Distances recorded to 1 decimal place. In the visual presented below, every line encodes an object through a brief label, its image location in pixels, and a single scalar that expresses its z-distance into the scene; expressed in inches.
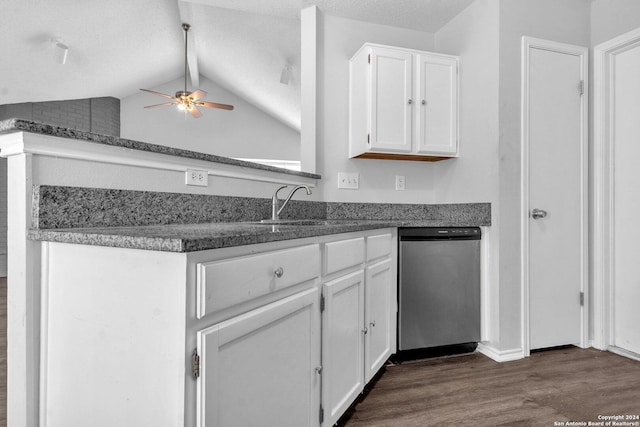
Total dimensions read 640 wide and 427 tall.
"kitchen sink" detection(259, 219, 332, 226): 73.0
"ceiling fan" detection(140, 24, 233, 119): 170.6
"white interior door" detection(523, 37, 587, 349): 90.3
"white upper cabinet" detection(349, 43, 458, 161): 93.2
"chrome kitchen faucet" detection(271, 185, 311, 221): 76.0
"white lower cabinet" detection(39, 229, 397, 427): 30.1
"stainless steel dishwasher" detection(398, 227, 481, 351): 82.4
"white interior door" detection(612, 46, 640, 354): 86.7
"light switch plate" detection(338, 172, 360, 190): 102.3
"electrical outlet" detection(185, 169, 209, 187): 61.0
